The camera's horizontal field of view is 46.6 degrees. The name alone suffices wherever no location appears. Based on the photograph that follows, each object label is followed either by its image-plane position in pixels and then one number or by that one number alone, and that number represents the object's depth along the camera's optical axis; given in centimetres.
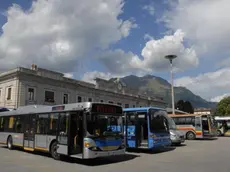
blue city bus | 1570
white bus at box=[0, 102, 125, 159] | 1148
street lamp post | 3566
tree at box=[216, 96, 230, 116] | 6525
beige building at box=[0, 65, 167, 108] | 3338
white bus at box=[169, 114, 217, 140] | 2803
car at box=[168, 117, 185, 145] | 2008
